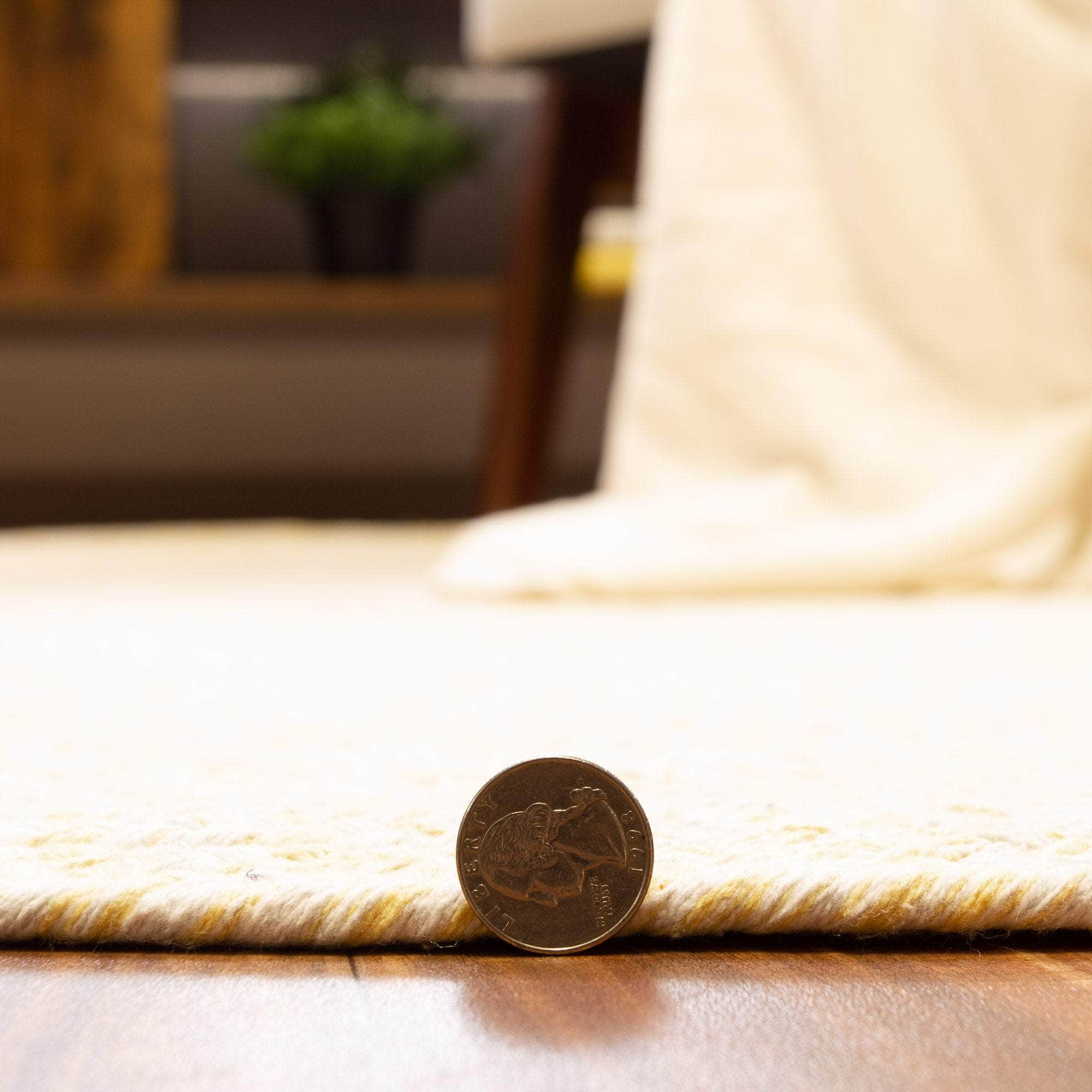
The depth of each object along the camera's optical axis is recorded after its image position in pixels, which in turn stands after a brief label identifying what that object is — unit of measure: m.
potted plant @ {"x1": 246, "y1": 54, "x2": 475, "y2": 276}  1.55
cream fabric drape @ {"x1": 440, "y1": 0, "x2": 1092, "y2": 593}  0.69
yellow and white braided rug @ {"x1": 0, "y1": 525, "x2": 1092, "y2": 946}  0.33
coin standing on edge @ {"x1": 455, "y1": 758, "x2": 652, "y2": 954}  0.33
